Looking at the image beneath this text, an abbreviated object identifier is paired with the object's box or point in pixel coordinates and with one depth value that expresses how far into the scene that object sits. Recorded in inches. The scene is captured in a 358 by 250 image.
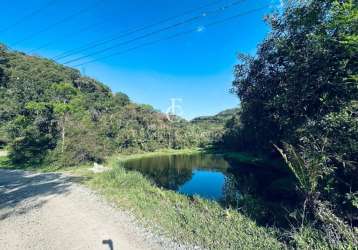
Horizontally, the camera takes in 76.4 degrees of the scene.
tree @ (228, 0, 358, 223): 248.5
